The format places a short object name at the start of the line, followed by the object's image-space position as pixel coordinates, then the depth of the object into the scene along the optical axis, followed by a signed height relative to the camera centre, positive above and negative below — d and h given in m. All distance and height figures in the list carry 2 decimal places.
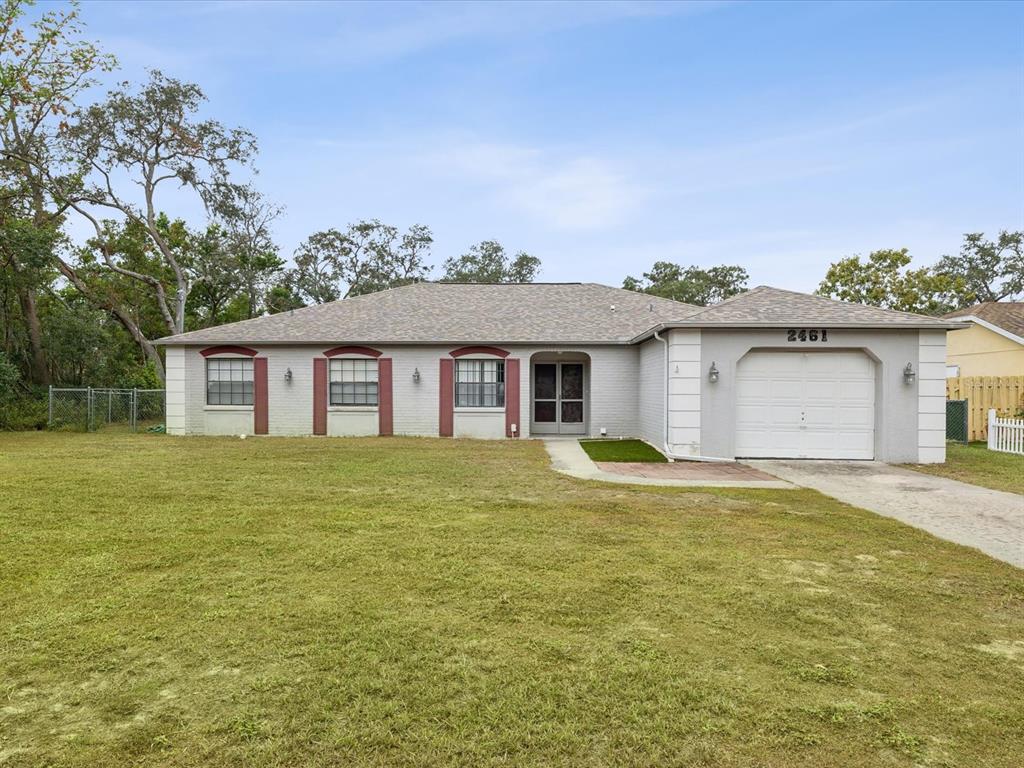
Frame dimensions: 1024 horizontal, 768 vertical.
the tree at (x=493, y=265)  49.69 +9.24
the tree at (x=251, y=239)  31.47 +7.71
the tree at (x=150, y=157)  26.66 +10.31
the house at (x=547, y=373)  12.06 +0.03
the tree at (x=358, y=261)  41.03 +8.13
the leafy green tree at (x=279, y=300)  32.86 +4.31
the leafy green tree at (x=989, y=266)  45.22 +8.49
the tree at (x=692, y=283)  43.12 +7.08
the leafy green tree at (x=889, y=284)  30.73 +4.81
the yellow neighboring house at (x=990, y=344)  19.19 +1.00
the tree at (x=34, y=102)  20.14 +10.08
